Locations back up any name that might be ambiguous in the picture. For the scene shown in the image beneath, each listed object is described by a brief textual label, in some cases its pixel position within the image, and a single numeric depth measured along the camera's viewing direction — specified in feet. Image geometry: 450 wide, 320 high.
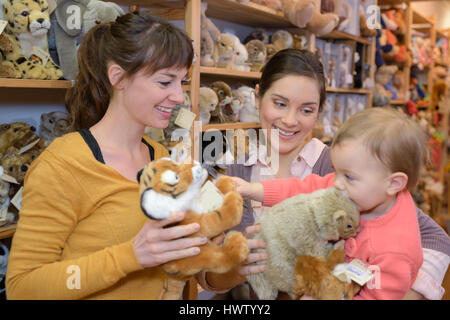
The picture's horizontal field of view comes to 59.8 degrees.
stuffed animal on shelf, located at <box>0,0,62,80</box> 4.31
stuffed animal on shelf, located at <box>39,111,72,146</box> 4.95
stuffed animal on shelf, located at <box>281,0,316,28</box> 7.43
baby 2.46
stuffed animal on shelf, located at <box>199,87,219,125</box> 6.31
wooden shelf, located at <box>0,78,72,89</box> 3.95
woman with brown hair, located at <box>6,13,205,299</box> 2.75
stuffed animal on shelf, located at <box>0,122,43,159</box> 4.55
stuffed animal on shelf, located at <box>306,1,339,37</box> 8.21
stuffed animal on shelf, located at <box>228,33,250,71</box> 7.09
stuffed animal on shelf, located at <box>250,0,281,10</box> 7.15
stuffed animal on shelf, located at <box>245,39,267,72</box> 7.52
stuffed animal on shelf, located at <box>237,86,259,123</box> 7.36
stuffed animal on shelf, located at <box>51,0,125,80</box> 4.68
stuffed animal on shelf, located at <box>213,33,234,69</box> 6.75
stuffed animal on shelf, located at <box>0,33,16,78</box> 4.10
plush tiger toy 2.25
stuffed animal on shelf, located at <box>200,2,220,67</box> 6.16
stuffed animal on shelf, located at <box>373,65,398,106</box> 11.84
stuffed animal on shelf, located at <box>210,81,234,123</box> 6.81
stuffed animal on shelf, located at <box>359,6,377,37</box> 10.24
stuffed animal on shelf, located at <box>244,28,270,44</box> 8.09
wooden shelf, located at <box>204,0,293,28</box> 6.57
